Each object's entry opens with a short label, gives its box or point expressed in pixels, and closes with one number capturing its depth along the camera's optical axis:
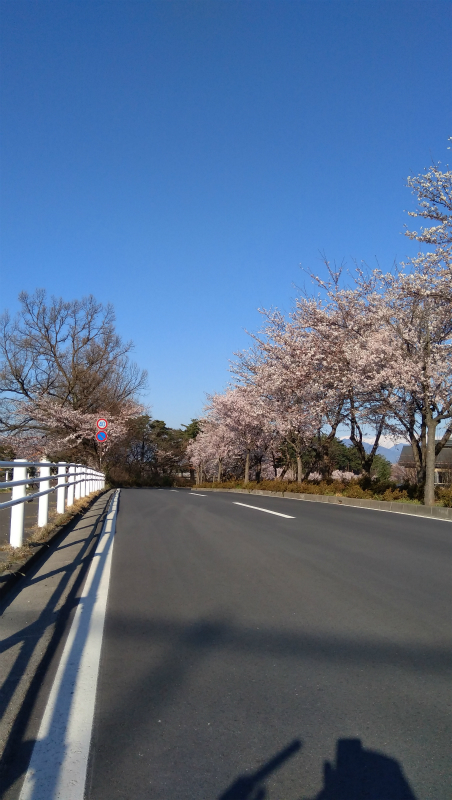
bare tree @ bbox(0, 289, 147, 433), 38.97
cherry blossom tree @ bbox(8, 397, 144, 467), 39.16
